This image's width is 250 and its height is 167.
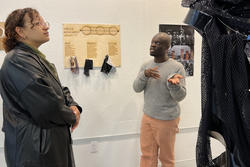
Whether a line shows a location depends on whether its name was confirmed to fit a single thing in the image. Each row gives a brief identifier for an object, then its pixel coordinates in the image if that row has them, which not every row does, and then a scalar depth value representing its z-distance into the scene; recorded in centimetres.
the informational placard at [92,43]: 200
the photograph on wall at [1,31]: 184
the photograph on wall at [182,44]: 226
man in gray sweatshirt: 179
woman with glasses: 114
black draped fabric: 61
